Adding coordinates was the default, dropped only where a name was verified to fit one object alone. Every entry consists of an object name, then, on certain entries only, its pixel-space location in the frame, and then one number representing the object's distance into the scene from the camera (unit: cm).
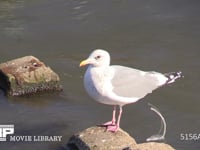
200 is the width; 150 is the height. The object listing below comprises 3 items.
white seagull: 1109
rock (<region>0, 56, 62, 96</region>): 1449
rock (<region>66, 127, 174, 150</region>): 1127
